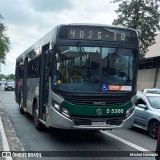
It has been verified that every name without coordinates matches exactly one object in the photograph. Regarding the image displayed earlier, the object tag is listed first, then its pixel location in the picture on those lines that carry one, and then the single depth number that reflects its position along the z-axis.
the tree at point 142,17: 23.26
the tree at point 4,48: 25.92
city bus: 5.43
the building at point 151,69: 27.39
